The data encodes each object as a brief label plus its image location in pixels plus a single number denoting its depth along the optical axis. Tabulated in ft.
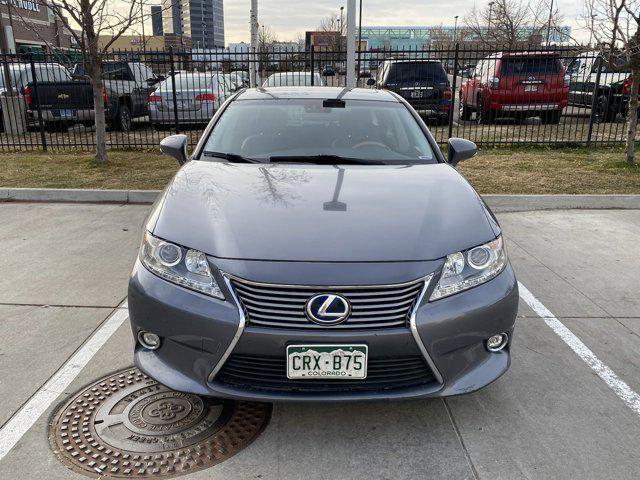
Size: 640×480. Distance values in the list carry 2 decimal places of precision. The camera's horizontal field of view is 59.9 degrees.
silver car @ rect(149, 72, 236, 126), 40.24
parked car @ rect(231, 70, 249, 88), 53.06
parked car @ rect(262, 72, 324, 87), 46.03
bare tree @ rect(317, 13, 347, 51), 189.59
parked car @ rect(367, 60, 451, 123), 43.75
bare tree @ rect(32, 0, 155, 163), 28.04
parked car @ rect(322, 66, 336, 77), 44.45
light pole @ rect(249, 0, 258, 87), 51.96
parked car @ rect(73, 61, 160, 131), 42.19
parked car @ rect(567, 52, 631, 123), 45.03
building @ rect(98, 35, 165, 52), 183.63
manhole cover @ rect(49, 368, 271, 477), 8.14
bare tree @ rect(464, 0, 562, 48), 81.76
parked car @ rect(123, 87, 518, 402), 7.68
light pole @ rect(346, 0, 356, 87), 32.30
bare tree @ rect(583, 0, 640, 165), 28.50
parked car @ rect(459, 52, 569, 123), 42.57
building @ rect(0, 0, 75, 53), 167.53
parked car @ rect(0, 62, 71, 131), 38.93
